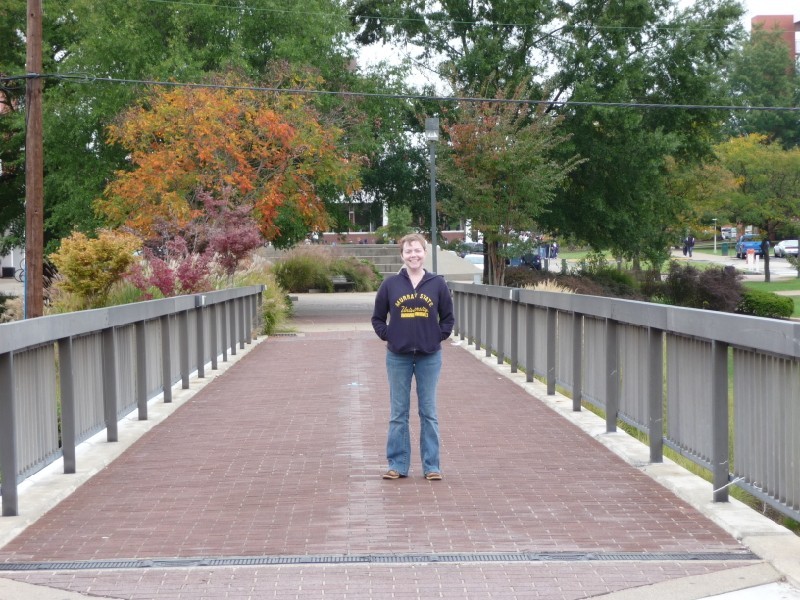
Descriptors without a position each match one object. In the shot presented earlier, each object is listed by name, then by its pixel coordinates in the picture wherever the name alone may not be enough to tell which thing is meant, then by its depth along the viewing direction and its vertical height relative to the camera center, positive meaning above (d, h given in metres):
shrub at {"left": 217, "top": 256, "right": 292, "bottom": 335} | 27.45 -1.48
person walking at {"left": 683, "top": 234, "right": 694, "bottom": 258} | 96.47 -1.76
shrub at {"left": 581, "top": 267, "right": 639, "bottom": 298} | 43.75 -2.11
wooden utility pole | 24.17 +1.34
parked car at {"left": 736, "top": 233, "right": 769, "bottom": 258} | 88.34 -1.70
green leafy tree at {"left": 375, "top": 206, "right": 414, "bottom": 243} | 76.48 +0.25
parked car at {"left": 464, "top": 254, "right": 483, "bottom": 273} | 68.69 -1.73
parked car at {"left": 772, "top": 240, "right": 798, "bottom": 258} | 91.31 -2.03
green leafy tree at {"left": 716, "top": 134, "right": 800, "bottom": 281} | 66.25 +2.19
